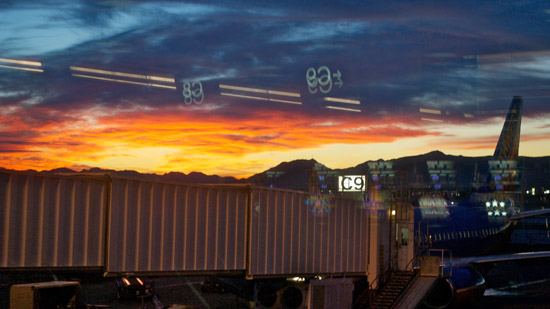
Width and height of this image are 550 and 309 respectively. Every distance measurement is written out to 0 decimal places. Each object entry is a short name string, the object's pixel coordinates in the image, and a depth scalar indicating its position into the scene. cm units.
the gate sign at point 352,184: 3325
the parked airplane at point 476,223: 3769
